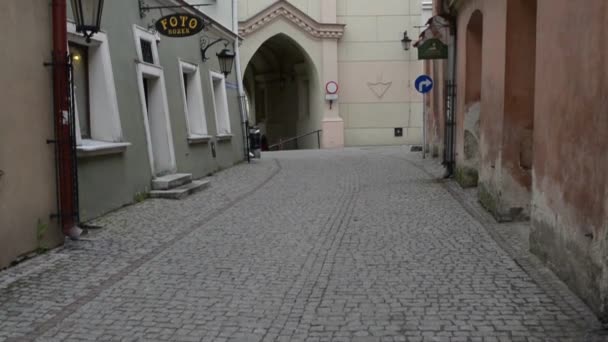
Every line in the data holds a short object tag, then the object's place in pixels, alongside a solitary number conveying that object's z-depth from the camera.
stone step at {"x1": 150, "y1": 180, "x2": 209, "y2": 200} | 11.02
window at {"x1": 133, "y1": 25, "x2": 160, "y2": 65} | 11.16
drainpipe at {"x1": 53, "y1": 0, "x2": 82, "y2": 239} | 7.07
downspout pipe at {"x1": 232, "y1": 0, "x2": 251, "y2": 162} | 19.23
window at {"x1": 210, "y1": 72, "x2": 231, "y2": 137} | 17.61
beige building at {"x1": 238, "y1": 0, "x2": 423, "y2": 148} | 28.12
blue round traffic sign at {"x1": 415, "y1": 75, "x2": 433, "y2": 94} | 17.91
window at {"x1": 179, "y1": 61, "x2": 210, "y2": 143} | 14.86
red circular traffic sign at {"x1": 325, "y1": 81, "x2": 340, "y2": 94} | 28.06
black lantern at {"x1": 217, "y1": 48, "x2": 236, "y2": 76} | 16.61
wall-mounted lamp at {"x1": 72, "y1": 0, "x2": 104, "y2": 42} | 7.86
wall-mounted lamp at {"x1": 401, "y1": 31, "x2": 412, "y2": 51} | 28.47
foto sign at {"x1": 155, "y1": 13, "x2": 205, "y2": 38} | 11.26
